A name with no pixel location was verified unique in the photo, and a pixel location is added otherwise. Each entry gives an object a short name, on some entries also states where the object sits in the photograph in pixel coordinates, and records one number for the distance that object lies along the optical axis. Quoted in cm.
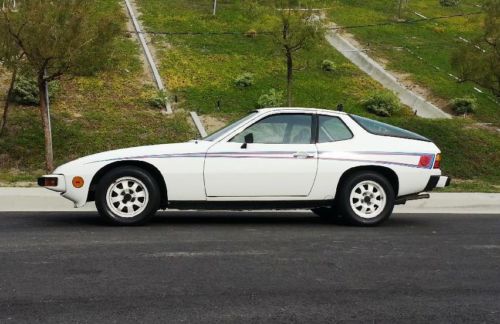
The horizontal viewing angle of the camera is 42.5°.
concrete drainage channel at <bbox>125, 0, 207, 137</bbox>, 2107
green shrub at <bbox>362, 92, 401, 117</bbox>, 2369
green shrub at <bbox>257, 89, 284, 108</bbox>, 2300
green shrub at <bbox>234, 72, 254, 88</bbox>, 2570
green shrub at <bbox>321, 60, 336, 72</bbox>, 2897
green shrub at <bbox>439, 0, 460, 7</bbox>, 4881
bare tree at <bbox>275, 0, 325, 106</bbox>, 2058
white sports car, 764
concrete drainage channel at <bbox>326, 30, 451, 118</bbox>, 2575
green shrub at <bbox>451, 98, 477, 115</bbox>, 2547
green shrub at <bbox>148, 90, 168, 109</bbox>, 2233
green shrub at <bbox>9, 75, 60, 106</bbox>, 2078
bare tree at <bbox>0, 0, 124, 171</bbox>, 1512
